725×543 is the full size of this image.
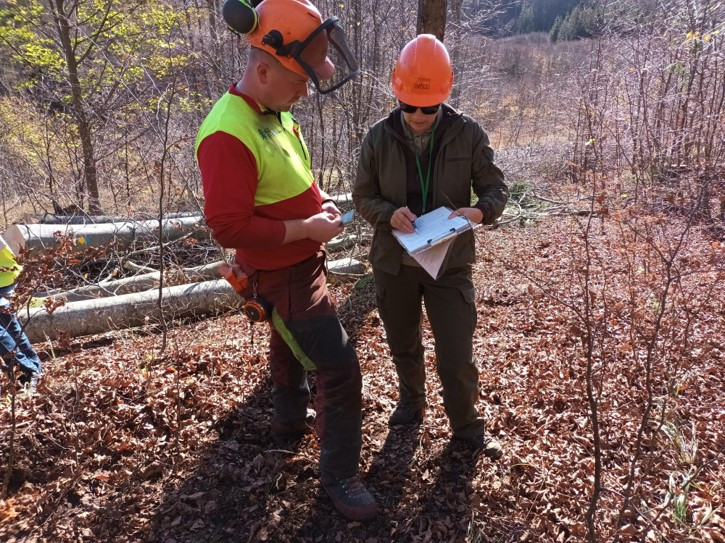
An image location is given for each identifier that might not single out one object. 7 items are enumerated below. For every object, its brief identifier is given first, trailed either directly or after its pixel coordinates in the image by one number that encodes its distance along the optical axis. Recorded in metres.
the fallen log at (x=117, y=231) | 6.68
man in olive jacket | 2.41
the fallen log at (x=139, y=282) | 6.20
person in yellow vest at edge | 3.89
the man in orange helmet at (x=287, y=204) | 1.97
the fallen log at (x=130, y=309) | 5.44
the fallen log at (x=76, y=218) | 7.79
